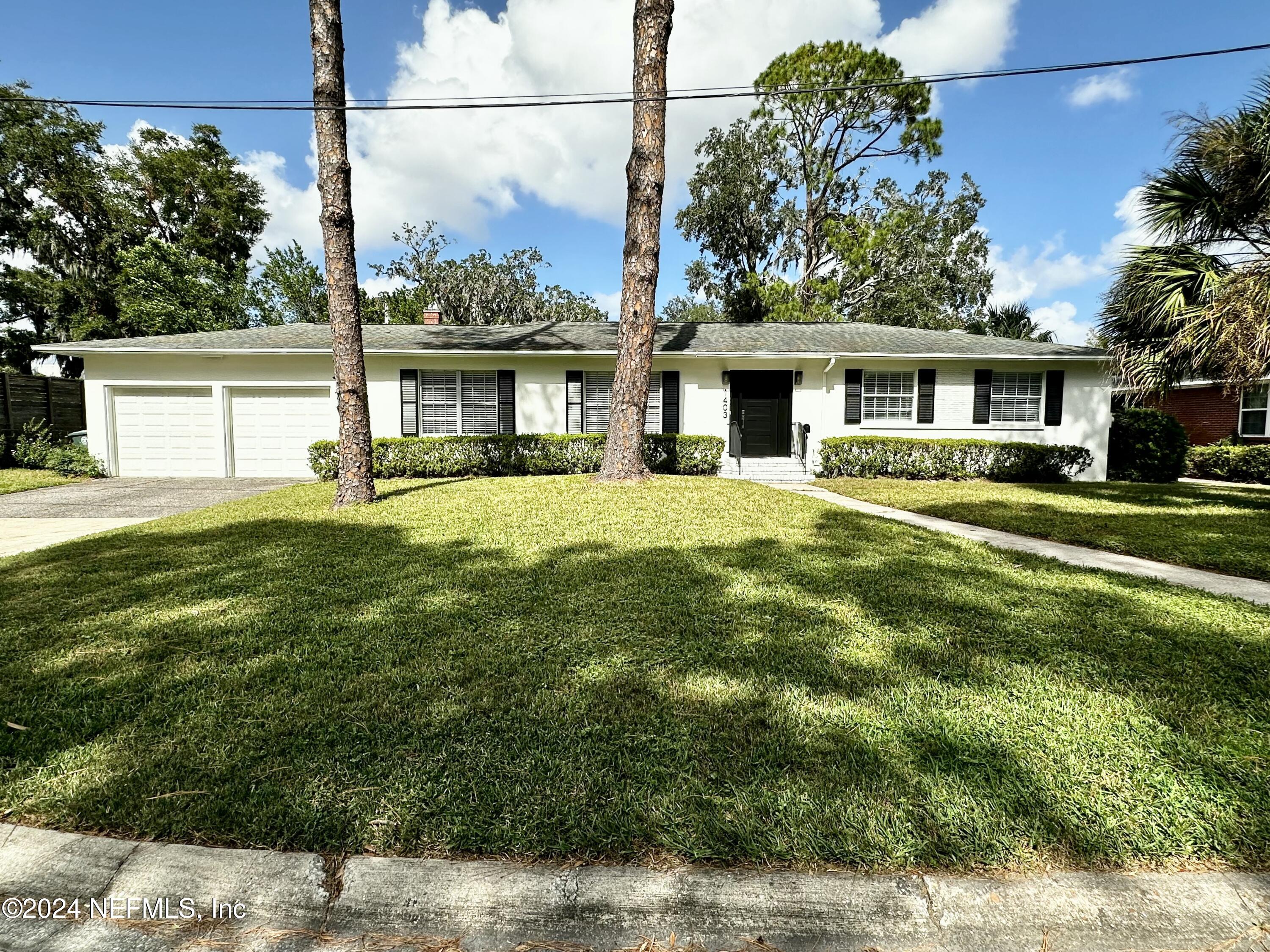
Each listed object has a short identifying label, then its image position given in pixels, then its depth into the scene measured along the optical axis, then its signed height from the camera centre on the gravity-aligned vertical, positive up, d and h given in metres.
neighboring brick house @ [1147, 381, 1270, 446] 14.69 +0.59
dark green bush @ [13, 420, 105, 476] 11.51 -0.42
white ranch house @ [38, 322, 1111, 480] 11.87 +0.90
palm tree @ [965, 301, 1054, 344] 19.00 +3.85
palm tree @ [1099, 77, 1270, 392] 7.06 +2.30
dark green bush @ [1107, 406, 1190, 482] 12.13 -0.28
